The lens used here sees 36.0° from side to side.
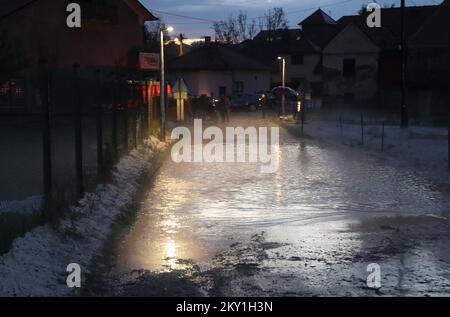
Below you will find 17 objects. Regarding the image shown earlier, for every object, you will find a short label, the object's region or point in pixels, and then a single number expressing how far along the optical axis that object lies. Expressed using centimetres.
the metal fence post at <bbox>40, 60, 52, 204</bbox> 909
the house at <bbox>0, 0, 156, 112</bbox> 3581
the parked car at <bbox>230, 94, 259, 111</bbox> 6238
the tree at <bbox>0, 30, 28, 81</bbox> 1741
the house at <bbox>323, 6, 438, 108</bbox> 6366
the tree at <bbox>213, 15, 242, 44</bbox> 12950
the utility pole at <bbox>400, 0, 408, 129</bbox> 3216
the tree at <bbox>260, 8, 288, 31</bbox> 12838
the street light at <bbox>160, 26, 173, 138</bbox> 2736
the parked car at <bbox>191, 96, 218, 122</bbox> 4641
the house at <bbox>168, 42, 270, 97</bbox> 7019
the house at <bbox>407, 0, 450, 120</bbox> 4812
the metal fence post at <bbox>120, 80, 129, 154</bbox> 1906
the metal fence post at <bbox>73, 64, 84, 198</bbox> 1109
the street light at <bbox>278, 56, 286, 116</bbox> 4776
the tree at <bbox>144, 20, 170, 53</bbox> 6392
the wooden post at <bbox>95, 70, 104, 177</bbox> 1381
